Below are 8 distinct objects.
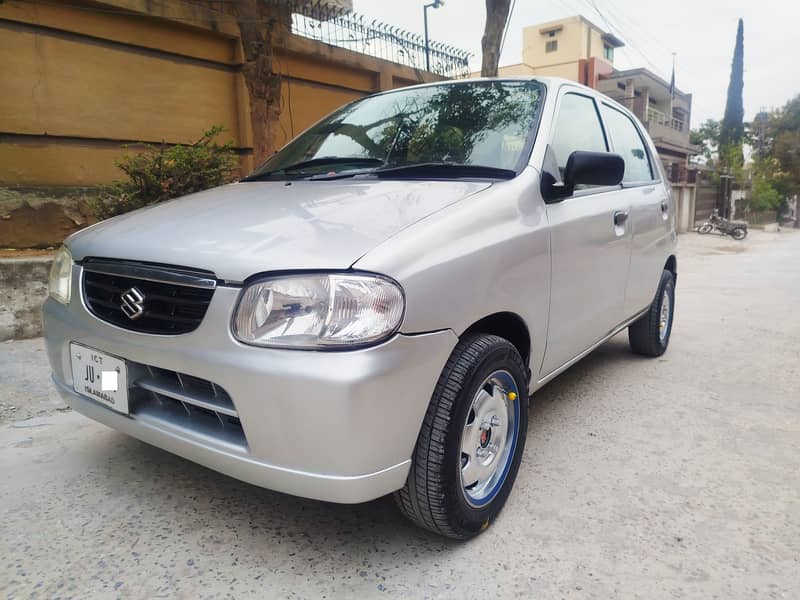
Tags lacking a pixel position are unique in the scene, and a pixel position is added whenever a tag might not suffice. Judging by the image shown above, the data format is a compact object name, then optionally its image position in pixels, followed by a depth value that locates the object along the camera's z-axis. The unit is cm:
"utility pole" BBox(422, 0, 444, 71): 973
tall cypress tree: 4112
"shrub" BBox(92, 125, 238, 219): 445
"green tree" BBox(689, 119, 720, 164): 4504
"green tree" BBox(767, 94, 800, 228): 3506
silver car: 159
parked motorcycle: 1910
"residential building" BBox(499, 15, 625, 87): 3700
